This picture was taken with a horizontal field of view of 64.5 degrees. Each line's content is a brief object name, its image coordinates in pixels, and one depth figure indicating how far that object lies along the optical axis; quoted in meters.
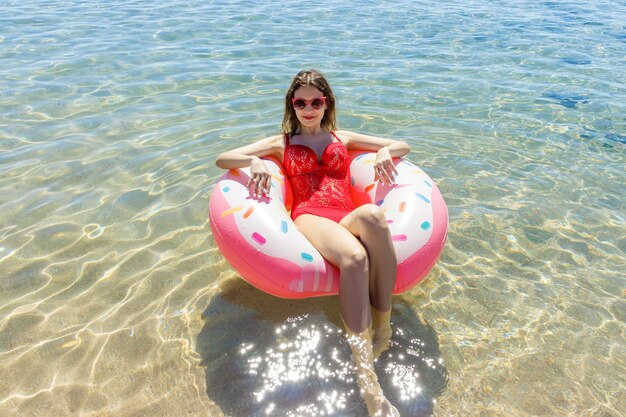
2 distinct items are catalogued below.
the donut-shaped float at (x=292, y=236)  2.65
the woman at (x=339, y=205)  2.54
